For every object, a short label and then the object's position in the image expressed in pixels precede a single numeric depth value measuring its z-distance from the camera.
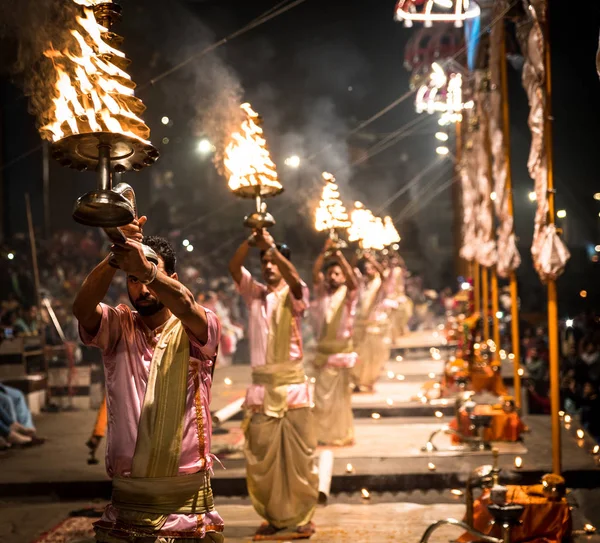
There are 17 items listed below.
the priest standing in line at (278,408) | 6.57
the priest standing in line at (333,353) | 10.12
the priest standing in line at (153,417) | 3.52
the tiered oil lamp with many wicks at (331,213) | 8.03
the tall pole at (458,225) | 27.24
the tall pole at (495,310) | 12.78
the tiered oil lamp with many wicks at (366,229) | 13.02
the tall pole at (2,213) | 17.17
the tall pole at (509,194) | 10.26
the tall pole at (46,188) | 19.41
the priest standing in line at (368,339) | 14.86
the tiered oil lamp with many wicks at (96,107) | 2.72
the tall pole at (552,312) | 7.10
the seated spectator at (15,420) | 9.88
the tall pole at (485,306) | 14.75
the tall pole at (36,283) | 11.27
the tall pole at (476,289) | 17.68
